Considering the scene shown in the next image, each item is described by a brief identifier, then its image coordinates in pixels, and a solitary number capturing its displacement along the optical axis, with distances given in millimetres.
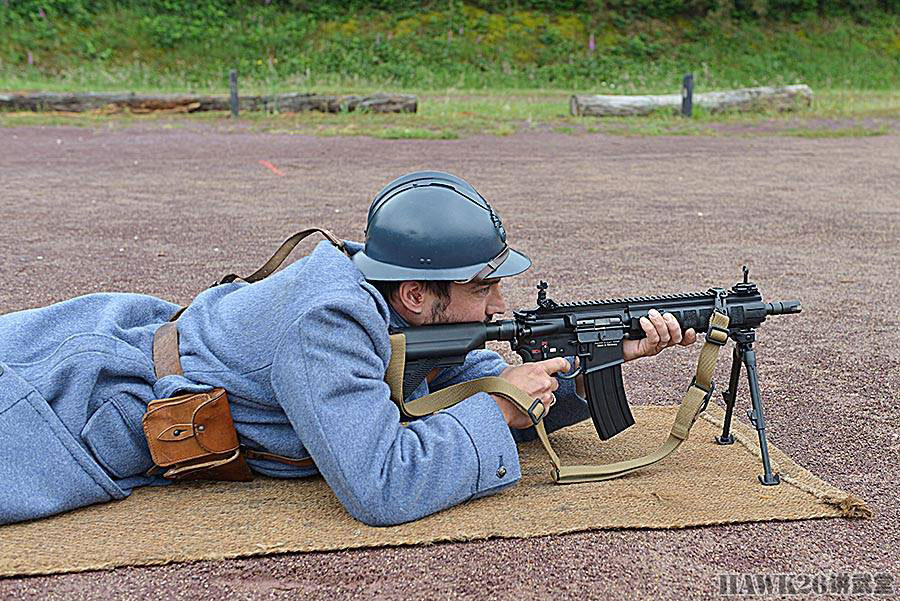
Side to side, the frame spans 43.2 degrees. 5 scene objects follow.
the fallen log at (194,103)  21297
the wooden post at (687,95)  20703
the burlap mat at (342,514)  3328
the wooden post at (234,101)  20766
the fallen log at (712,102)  21359
